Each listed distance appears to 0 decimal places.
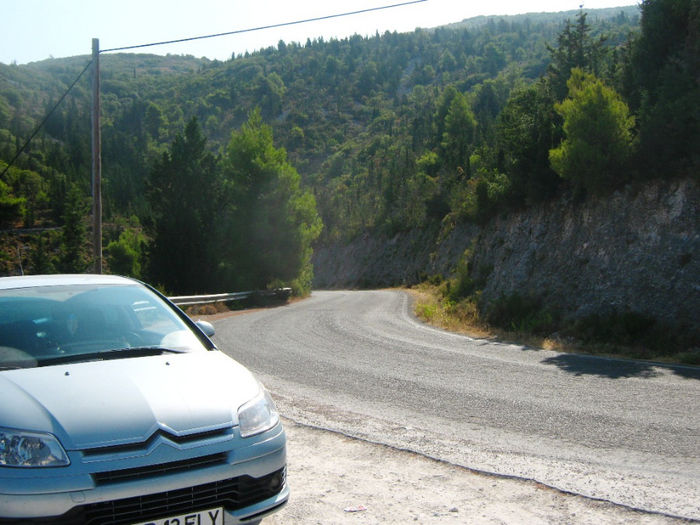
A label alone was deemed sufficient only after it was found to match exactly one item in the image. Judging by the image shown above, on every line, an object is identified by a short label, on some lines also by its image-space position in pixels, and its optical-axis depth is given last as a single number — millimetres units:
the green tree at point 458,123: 84438
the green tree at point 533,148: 20359
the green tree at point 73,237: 68188
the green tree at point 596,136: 16688
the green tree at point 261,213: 34500
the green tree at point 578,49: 54975
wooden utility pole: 16203
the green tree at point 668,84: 15039
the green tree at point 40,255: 66938
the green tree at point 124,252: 81562
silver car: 2990
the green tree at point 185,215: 37469
